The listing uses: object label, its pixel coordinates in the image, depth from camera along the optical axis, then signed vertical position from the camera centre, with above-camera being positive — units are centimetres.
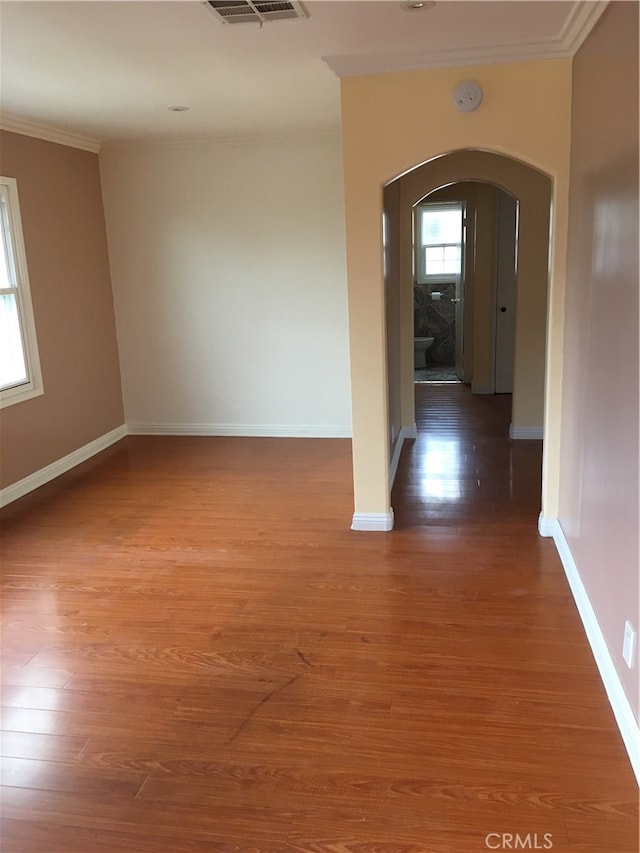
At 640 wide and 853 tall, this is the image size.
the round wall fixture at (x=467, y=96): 331 +92
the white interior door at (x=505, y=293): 723 -9
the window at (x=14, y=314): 466 -6
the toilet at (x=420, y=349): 936 -85
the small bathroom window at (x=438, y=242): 951 +64
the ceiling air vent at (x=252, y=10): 263 +112
